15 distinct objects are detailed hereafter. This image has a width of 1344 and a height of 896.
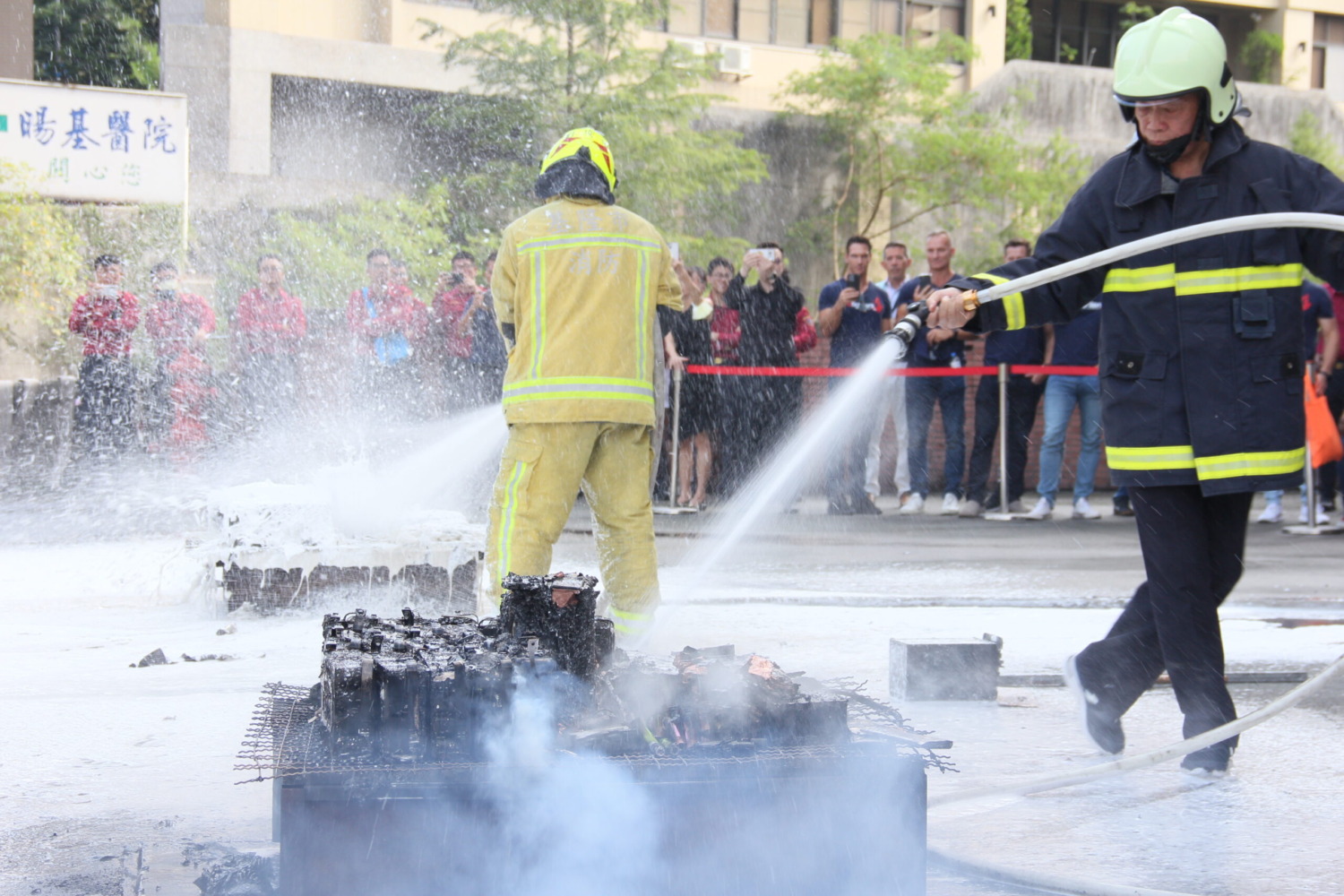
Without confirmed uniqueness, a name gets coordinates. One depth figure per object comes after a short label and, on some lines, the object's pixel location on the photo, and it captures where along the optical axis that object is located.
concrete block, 4.43
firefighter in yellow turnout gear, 4.40
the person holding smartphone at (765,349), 10.50
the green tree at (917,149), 22.03
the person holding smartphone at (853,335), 10.38
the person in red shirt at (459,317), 10.03
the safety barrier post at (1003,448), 10.52
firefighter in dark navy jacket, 3.35
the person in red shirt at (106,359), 10.41
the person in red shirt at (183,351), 10.48
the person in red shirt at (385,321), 10.02
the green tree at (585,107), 18.39
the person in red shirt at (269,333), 10.02
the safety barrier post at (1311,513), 9.81
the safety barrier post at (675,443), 10.60
